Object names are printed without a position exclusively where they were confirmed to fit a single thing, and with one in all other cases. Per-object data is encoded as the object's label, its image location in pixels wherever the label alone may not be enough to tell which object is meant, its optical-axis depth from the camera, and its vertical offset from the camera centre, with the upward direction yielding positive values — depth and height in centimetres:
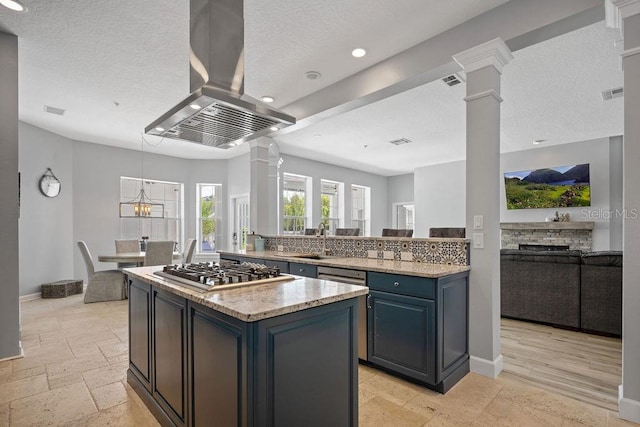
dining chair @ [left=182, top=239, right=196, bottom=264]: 590 -65
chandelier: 685 +21
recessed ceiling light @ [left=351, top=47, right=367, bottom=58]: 309 +152
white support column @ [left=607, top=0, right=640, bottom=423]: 203 -4
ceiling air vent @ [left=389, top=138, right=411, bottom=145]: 635 +141
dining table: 530 -69
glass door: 773 -14
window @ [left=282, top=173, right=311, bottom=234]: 773 +28
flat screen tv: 652 +53
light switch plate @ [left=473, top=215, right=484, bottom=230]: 270 -7
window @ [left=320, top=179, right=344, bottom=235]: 861 +32
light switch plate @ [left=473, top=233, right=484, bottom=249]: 269 -21
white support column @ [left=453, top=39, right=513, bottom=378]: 265 +8
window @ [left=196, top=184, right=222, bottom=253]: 779 -2
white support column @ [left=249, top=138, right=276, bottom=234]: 528 +46
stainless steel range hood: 177 +76
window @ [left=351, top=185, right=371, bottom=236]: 966 +18
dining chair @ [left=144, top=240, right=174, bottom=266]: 524 -60
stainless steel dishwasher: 274 -58
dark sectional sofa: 346 -84
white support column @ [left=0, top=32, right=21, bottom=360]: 295 +17
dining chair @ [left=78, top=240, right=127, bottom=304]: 525 -110
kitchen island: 133 -64
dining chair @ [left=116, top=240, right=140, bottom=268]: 620 -59
